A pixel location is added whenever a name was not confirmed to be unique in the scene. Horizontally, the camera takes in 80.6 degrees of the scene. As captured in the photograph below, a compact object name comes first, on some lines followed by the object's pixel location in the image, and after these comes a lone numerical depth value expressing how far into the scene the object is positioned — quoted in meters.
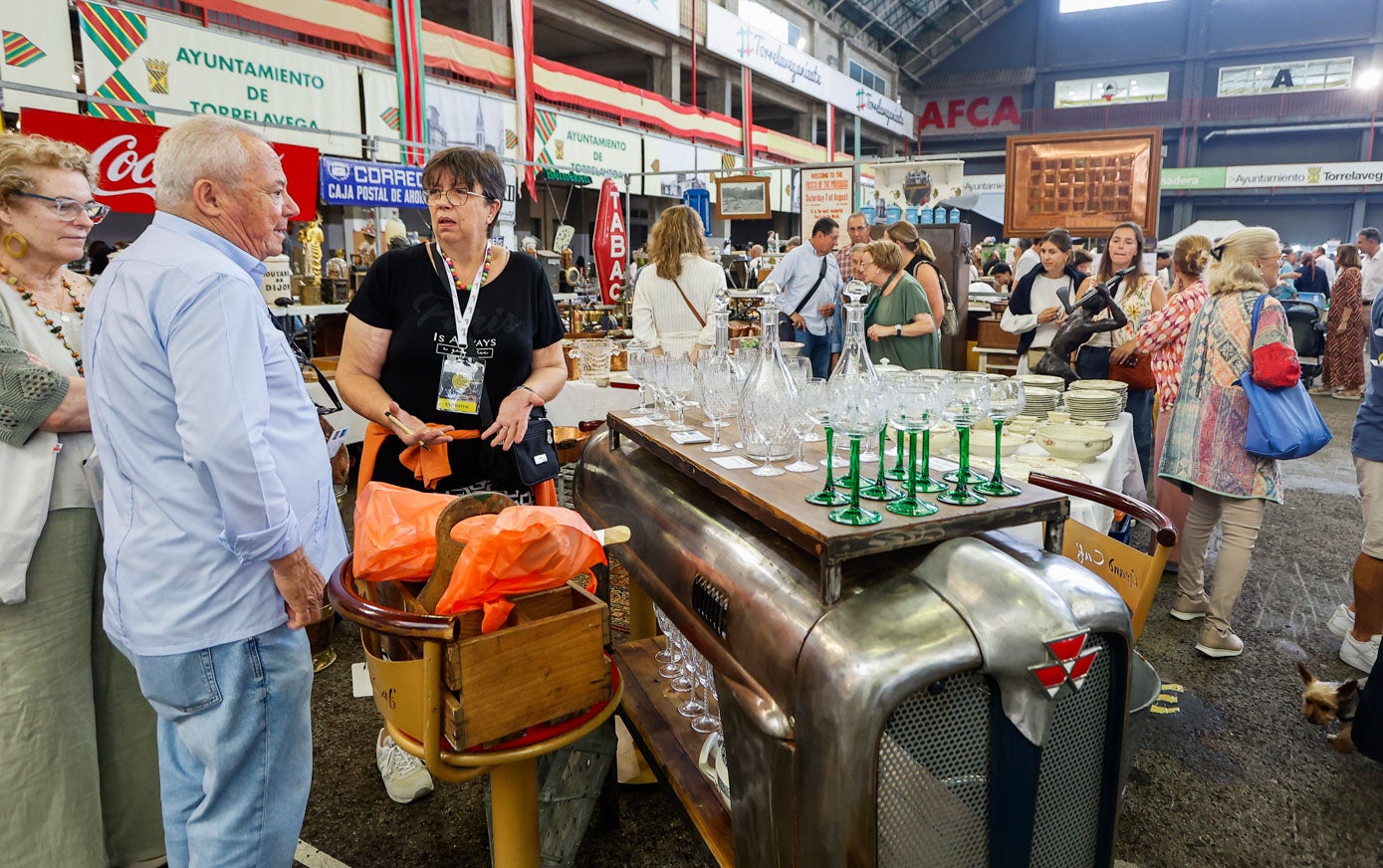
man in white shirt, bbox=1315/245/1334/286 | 11.85
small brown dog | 2.39
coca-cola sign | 3.75
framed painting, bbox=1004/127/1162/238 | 5.72
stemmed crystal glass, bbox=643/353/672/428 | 1.94
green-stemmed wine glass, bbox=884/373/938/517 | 1.35
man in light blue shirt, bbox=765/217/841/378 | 5.80
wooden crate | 1.22
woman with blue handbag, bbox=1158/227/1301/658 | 2.74
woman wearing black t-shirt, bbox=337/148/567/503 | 1.97
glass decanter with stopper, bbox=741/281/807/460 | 1.56
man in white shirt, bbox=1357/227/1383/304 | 8.78
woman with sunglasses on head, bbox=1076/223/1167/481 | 3.84
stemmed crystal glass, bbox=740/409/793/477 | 1.56
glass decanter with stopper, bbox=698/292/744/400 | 1.84
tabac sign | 6.36
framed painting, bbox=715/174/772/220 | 8.13
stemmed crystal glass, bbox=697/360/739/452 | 1.76
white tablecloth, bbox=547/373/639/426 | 4.23
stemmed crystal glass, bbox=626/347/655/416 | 2.06
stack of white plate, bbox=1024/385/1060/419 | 3.06
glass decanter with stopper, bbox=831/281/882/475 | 1.56
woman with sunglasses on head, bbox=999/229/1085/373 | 4.36
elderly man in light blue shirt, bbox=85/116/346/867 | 1.21
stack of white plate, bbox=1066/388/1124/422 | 3.04
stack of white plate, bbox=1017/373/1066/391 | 3.24
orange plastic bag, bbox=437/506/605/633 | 1.25
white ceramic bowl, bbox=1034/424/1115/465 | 2.54
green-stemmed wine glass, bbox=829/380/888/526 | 1.33
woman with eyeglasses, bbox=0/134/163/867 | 1.51
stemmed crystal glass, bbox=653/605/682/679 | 1.96
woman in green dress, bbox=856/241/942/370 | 4.40
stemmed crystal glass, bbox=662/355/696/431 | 1.91
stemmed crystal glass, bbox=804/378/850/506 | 1.72
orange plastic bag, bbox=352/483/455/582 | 1.43
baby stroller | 8.34
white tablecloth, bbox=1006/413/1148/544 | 2.23
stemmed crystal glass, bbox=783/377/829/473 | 1.53
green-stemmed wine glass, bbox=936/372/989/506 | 1.29
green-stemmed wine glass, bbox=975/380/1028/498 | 1.34
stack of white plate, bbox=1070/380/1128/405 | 3.17
